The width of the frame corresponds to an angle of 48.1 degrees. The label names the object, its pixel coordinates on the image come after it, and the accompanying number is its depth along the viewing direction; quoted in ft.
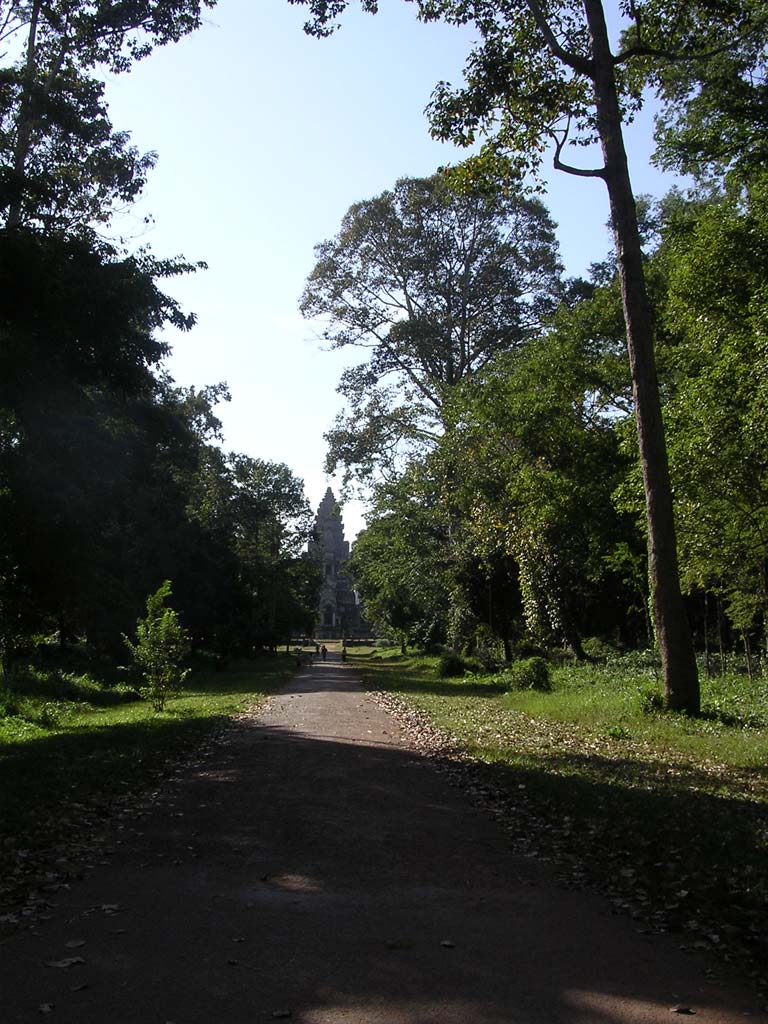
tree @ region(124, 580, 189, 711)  64.59
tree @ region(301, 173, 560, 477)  106.42
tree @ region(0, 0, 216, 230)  47.19
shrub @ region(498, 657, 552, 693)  75.66
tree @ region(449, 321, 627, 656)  76.64
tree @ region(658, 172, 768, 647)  49.01
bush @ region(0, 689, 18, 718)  60.17
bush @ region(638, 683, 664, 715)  46.55
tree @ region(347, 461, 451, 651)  113.50
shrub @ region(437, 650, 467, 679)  106.73
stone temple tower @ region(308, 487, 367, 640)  365.38
